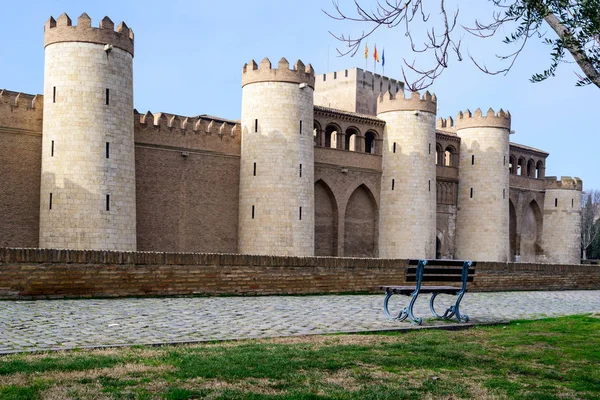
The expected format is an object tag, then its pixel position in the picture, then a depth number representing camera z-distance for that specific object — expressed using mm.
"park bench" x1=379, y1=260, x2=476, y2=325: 10484
